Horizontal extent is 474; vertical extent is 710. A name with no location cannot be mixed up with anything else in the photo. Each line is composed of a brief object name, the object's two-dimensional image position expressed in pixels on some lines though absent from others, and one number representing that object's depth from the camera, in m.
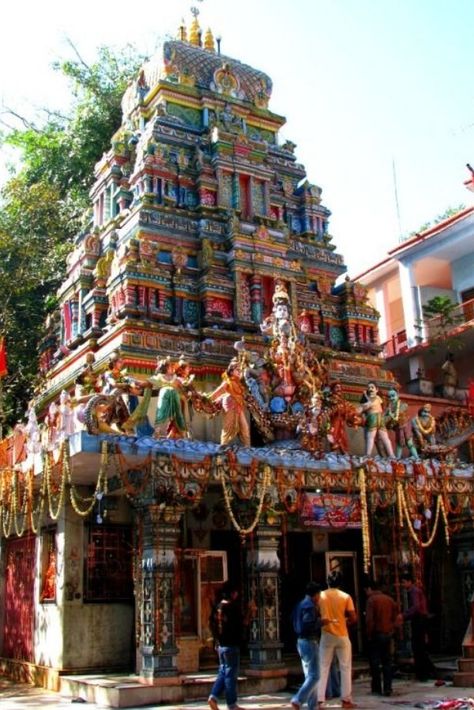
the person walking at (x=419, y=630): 13.05
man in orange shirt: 10.50
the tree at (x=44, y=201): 24.23
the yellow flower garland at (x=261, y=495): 13.31
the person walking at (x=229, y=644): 10.16
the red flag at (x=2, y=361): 19.20
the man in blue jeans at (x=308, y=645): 9.95
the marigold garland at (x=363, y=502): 14.40
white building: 26.52
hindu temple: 13.31
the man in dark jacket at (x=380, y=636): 11.84
